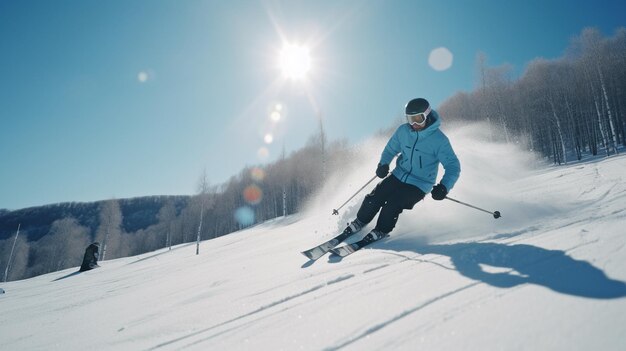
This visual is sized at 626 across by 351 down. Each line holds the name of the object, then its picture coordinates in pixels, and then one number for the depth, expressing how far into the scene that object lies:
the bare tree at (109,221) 40.16
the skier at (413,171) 4.00
